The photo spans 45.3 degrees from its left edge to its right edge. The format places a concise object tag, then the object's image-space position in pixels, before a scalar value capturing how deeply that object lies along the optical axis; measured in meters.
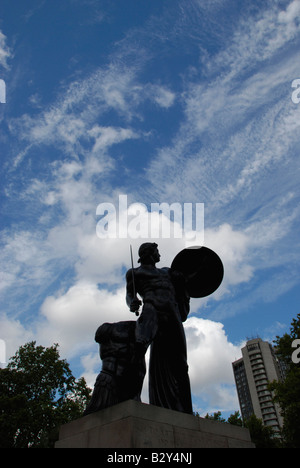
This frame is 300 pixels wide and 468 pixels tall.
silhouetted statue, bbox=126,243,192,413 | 6.10
